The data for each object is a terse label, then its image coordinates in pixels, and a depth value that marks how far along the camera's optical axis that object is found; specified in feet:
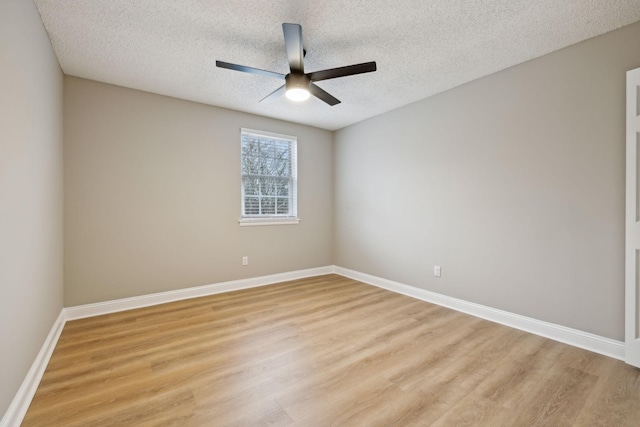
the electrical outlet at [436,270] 11.37
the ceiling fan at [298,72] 6.58
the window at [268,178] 13.84
